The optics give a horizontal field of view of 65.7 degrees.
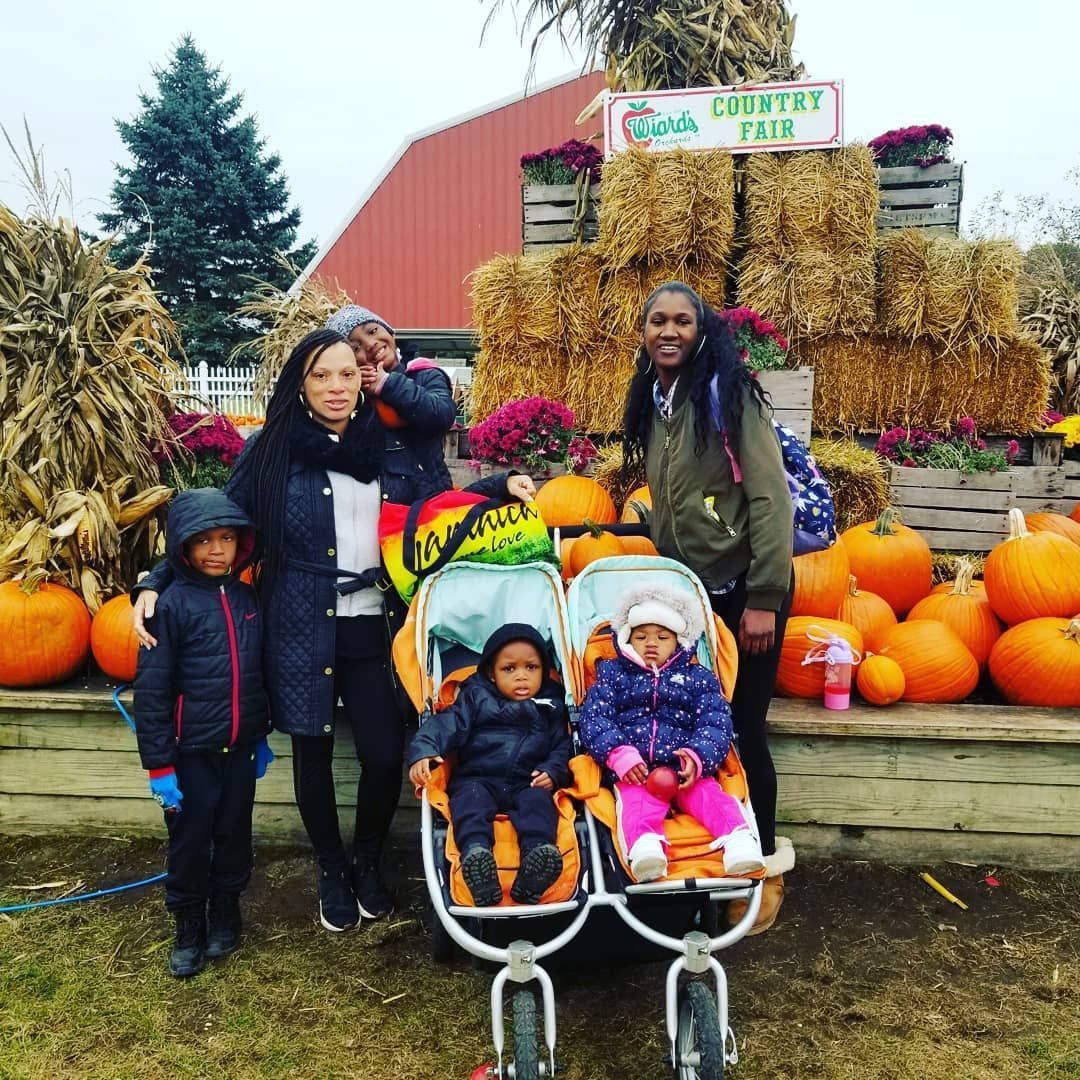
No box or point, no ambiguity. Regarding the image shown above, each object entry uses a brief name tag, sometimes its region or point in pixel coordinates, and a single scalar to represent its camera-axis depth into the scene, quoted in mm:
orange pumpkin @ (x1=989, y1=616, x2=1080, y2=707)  3469
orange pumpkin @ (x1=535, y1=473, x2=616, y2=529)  4496
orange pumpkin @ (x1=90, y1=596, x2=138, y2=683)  3678
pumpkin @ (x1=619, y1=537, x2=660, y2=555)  3914
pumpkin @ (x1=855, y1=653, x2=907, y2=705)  3467
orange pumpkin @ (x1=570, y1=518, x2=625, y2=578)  3773
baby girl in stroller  2387
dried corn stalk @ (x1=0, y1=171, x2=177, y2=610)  3926
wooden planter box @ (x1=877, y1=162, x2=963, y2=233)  6887
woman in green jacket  2699
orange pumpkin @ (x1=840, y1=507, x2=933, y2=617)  4387
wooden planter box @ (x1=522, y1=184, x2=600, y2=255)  6922
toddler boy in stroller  2203
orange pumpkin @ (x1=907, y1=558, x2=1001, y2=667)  3916
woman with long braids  2863
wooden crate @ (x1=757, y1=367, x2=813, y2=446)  5414
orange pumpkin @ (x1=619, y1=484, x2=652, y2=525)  4059
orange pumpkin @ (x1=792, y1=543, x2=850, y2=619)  3965
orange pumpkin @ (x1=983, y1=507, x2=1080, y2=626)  3740
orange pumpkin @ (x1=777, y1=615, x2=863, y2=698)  3631
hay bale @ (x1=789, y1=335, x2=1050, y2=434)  6109
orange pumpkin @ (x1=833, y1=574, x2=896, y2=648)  4000
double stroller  2108
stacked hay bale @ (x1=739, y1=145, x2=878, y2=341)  6051
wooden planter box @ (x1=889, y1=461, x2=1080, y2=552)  5441
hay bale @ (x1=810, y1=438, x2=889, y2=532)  5309
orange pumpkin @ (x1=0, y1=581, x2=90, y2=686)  3641
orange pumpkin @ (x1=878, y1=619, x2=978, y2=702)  3600
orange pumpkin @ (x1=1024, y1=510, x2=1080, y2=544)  4770
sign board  6133
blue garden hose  3223
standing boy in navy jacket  2703
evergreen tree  24141
